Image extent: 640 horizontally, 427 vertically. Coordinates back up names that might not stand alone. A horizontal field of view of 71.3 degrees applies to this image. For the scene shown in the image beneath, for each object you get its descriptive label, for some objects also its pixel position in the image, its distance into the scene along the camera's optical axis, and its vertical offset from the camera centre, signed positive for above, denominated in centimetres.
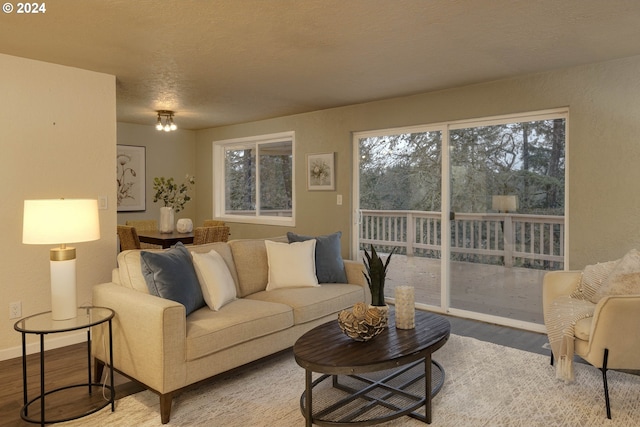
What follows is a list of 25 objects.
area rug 247 -117
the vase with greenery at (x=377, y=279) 283 -45
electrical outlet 351 -79
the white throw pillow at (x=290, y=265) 378 -49
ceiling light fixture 556 +117
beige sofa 249 -74
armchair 252 -74
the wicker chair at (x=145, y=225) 572 -20
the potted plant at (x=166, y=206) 538 +4
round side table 239 -64
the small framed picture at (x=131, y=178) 666 +48
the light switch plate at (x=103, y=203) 394 +6
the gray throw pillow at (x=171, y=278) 280 -44
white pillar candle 276 -61
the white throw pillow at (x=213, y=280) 308 -51
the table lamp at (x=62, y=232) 252 -13
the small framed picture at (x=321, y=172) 556 +46
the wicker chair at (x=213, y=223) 582 -19
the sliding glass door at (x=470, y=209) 409 -1
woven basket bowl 247 -64
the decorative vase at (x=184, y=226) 536 -21
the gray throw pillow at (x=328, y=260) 399 -46
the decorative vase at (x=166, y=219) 538 -12
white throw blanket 278 -79
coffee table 227 -98
